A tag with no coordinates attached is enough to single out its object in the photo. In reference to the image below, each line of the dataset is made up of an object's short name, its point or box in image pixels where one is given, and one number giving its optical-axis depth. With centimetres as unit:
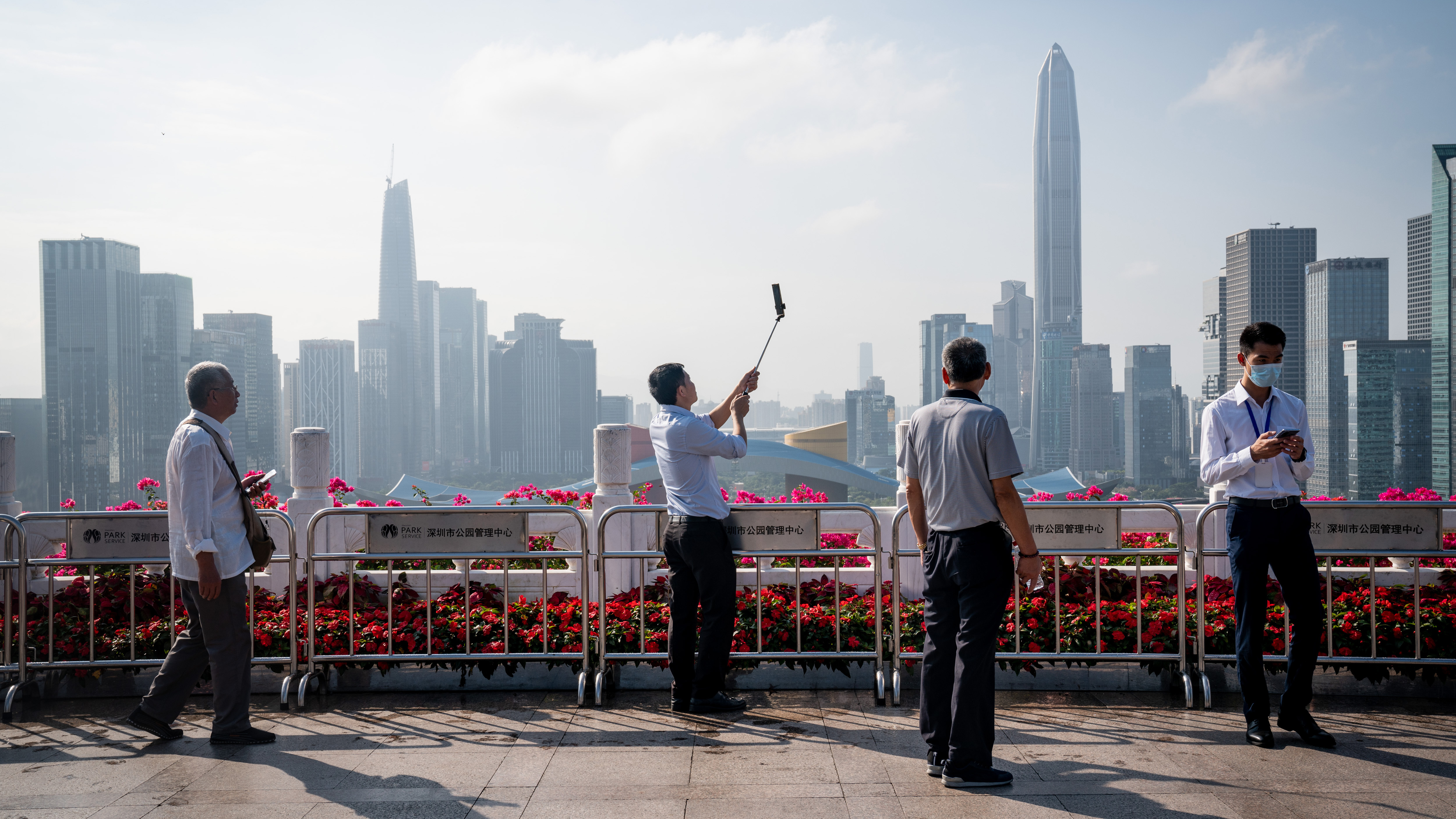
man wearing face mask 428
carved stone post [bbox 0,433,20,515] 745
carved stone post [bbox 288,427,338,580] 743
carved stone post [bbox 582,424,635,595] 734
